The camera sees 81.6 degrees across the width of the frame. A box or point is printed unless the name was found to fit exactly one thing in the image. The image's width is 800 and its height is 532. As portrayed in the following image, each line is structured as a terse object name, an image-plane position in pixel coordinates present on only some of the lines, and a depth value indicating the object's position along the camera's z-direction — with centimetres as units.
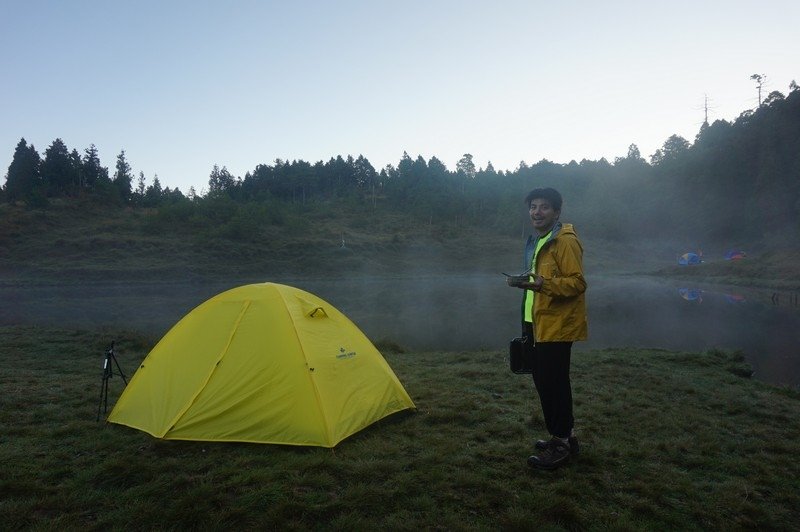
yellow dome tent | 487
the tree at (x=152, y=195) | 6944
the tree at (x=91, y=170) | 7106
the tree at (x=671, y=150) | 9401
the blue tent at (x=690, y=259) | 5231
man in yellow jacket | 400
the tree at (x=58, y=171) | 6719
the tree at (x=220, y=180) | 8638
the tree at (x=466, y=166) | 10870
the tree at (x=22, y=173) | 6481
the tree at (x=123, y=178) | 7138
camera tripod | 573
